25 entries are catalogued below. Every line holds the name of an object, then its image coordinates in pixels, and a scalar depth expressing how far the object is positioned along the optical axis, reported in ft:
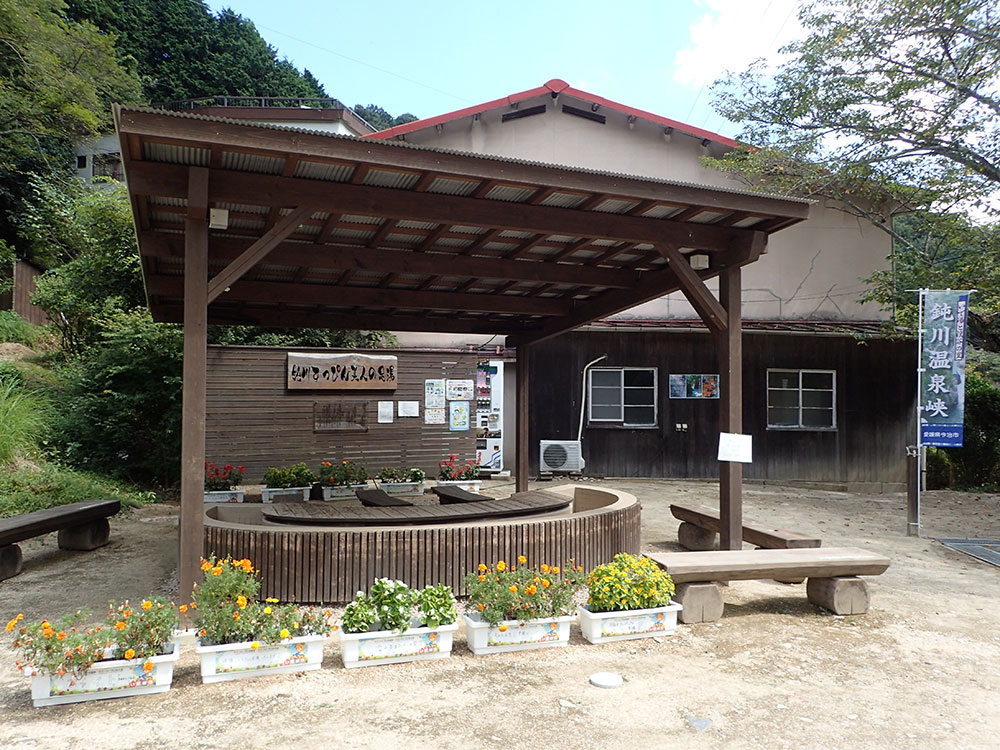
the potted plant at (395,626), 13.23
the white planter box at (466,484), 34.25
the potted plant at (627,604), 14.96
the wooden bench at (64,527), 19.95
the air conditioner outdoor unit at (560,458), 43.47
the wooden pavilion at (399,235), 14.42
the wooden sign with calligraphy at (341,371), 35.35
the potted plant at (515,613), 14.11
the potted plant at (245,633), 12.41
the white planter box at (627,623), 14.89
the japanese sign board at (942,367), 28.81
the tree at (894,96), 34.24
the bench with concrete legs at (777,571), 16.14
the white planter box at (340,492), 30.55
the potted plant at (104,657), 11.21
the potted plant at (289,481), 30.68
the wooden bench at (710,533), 19.70
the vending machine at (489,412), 43.52
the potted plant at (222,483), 30.25
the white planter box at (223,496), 30.11
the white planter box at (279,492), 30.17
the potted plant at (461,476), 34.40
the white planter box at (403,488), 32.65
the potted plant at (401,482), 32.81
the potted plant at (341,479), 30.78
